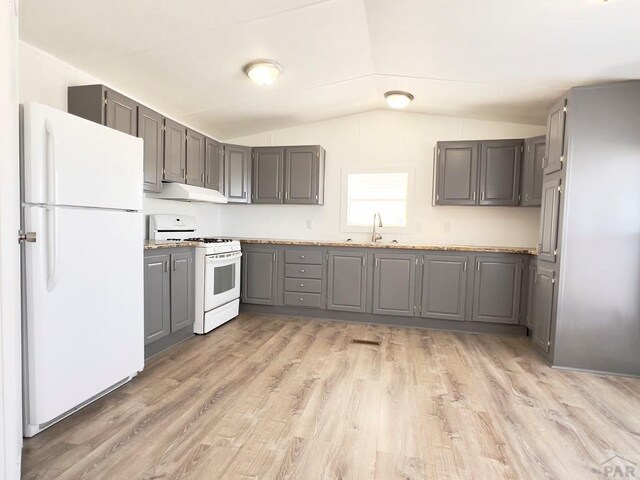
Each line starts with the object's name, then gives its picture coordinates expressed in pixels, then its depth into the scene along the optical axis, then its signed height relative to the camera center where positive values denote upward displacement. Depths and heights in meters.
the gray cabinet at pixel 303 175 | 4.56 +0.64
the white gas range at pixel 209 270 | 3.62 -0.52
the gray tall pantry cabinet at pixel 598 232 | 2.86 +0.01
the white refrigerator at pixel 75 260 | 1.79 -0.24
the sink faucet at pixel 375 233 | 4.65 -0.09
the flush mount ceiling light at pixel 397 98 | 3.83 +1.39
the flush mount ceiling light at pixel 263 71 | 3.01 +1.30
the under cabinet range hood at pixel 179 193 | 3.59 +0.28
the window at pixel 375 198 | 4.70 +0.38
